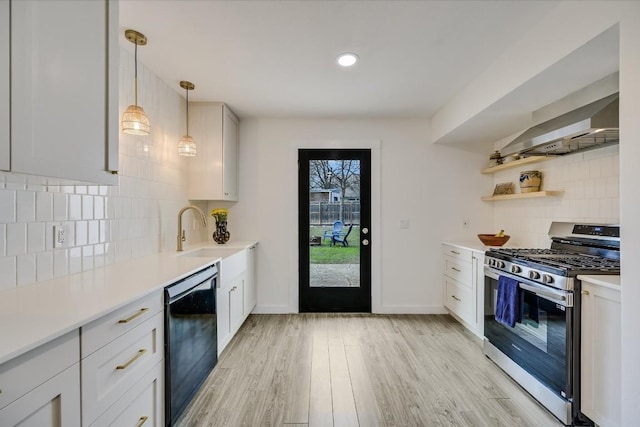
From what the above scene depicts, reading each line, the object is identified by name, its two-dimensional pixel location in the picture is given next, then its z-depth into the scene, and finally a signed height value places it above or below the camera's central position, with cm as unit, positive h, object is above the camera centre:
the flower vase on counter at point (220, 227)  338 -15
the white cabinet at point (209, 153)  328 +67
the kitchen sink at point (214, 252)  301 -38
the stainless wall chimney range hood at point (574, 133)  180 +56
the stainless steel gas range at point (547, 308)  180 -64
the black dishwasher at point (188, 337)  165 -78
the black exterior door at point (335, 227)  382 -16
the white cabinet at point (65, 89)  104 +48
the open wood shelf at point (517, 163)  282 +54
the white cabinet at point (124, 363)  111 -63
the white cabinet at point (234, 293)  255 -76
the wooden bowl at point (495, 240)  318 -26
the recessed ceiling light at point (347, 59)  229 +120
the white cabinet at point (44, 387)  81 -51
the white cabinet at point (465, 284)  288 -73
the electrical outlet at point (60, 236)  165 -12
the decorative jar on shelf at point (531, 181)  301 +34
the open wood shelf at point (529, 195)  277 +20
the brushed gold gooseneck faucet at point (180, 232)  280 -17
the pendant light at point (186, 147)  266 +59
